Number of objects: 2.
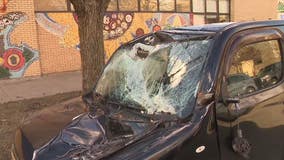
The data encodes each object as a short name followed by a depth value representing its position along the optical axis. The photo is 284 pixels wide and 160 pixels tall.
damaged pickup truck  2.33
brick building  11.32
